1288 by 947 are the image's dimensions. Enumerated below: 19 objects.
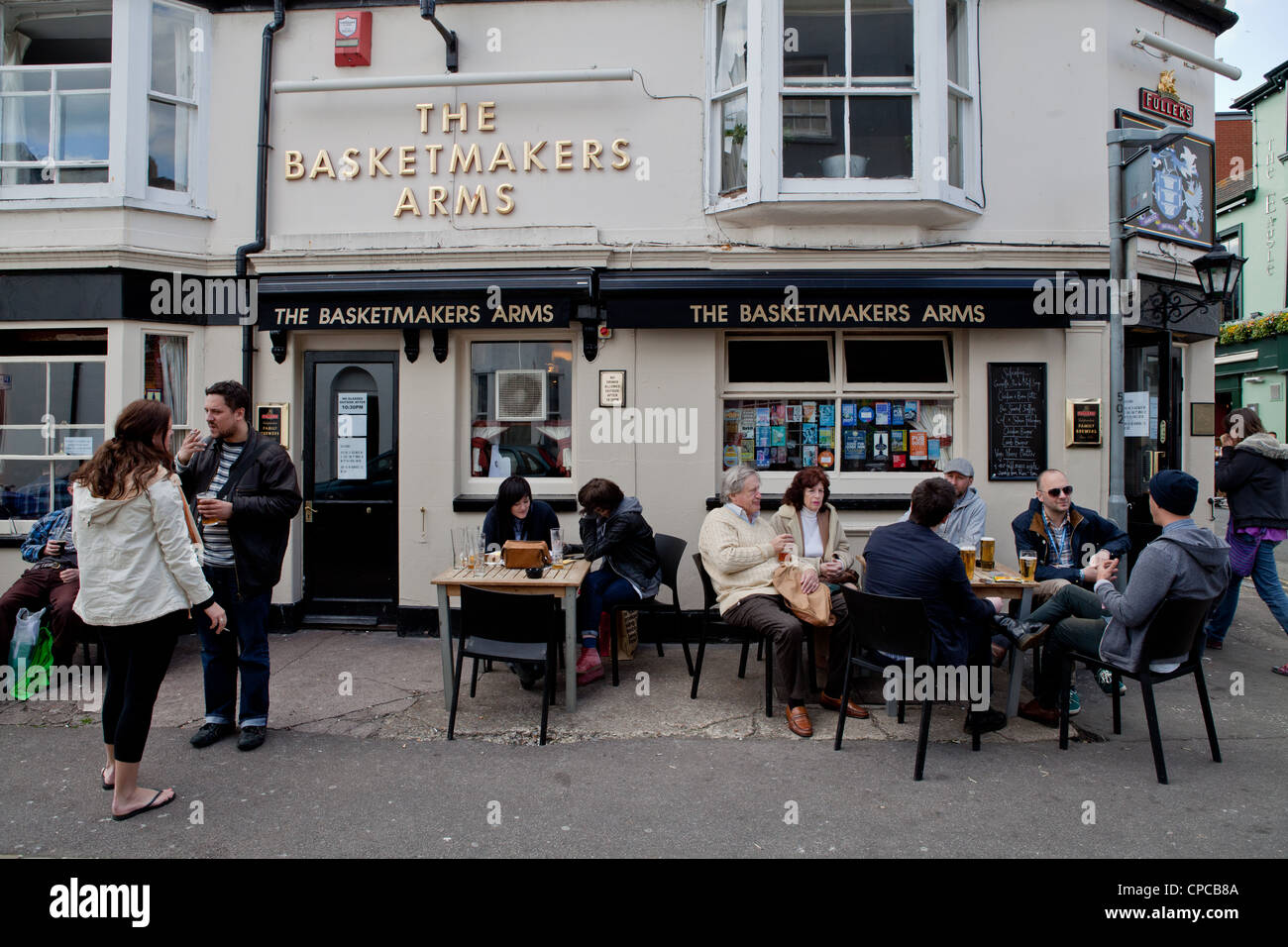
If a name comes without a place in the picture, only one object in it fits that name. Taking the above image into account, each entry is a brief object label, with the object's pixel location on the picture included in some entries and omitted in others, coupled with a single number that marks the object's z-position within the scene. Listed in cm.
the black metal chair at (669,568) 584
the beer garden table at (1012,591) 488
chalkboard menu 688
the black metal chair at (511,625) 455
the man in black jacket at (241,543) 452
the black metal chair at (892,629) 416
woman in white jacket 357
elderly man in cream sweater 481
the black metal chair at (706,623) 541
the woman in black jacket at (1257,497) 615
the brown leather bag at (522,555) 532
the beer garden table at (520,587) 502
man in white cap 569
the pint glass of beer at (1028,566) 494
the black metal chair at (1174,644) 405
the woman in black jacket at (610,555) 571
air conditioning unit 723
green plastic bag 552
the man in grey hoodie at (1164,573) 402
